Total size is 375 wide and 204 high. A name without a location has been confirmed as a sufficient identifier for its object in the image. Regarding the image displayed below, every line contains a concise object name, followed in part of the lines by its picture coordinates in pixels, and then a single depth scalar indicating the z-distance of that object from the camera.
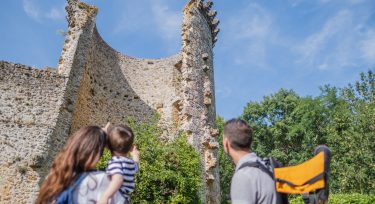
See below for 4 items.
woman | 2.79
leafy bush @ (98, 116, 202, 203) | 11.39
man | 2.74
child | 3.43
